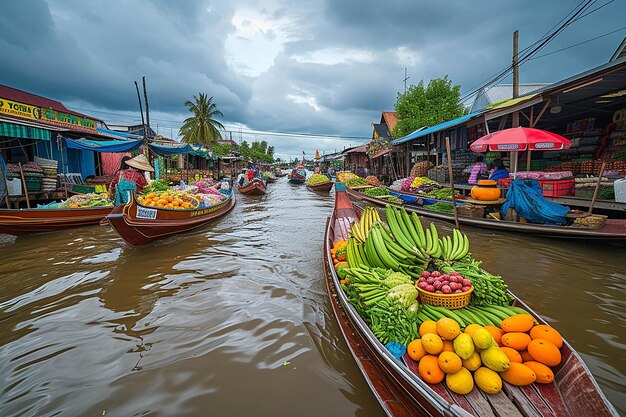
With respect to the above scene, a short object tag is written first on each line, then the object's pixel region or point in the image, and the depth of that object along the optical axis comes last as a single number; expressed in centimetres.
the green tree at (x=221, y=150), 4172
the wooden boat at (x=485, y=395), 172
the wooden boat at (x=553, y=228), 611
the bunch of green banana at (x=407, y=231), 346
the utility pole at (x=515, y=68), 1244
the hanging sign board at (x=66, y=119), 1326
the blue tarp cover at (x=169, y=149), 1510
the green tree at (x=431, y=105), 2247
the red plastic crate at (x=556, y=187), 833
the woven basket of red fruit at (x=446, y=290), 258
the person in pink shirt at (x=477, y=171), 1145
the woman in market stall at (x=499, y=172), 959
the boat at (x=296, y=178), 3244
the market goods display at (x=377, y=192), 1459
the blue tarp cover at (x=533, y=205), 740
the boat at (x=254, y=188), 2028
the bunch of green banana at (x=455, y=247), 344
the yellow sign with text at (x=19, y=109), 1158
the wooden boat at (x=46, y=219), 784
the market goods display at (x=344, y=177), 2316
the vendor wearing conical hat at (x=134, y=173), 902
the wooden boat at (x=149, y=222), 658
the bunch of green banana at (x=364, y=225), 438
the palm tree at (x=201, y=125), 3491
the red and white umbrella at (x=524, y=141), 727
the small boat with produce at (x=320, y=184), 2383
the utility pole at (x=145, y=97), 1605
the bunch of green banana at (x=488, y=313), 246
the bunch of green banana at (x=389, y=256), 326
